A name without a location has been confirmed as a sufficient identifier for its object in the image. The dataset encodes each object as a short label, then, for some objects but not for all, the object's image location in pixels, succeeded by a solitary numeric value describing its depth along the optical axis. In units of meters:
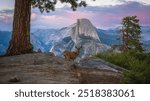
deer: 13.70
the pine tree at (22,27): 13.36
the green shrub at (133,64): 7.83
